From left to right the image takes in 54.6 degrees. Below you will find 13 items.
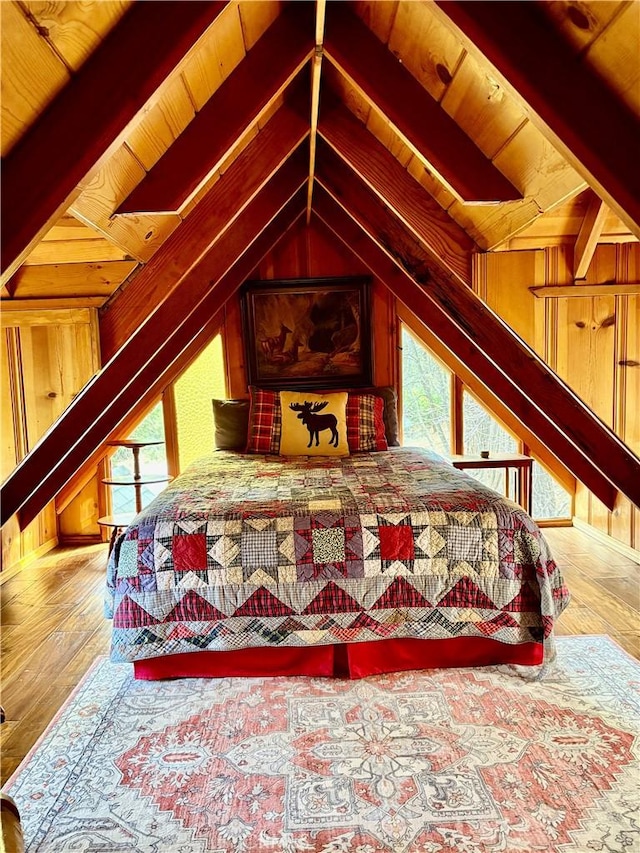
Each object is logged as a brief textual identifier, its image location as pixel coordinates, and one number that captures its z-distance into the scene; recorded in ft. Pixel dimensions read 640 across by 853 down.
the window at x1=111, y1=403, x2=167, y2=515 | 14.66
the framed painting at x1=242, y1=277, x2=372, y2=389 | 14.38
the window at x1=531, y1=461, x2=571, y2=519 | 14.40
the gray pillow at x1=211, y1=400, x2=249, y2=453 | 13.33
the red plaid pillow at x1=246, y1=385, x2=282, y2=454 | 12.64
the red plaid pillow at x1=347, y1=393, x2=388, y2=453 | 12.55
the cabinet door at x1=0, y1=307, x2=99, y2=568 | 12.75
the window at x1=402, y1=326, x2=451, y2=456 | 14.87
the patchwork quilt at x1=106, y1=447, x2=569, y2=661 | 7.63
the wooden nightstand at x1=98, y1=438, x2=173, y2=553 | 12.21
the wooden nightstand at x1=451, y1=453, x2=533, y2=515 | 12.78
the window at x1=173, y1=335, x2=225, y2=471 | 14.76
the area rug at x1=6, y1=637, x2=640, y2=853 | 5.10
